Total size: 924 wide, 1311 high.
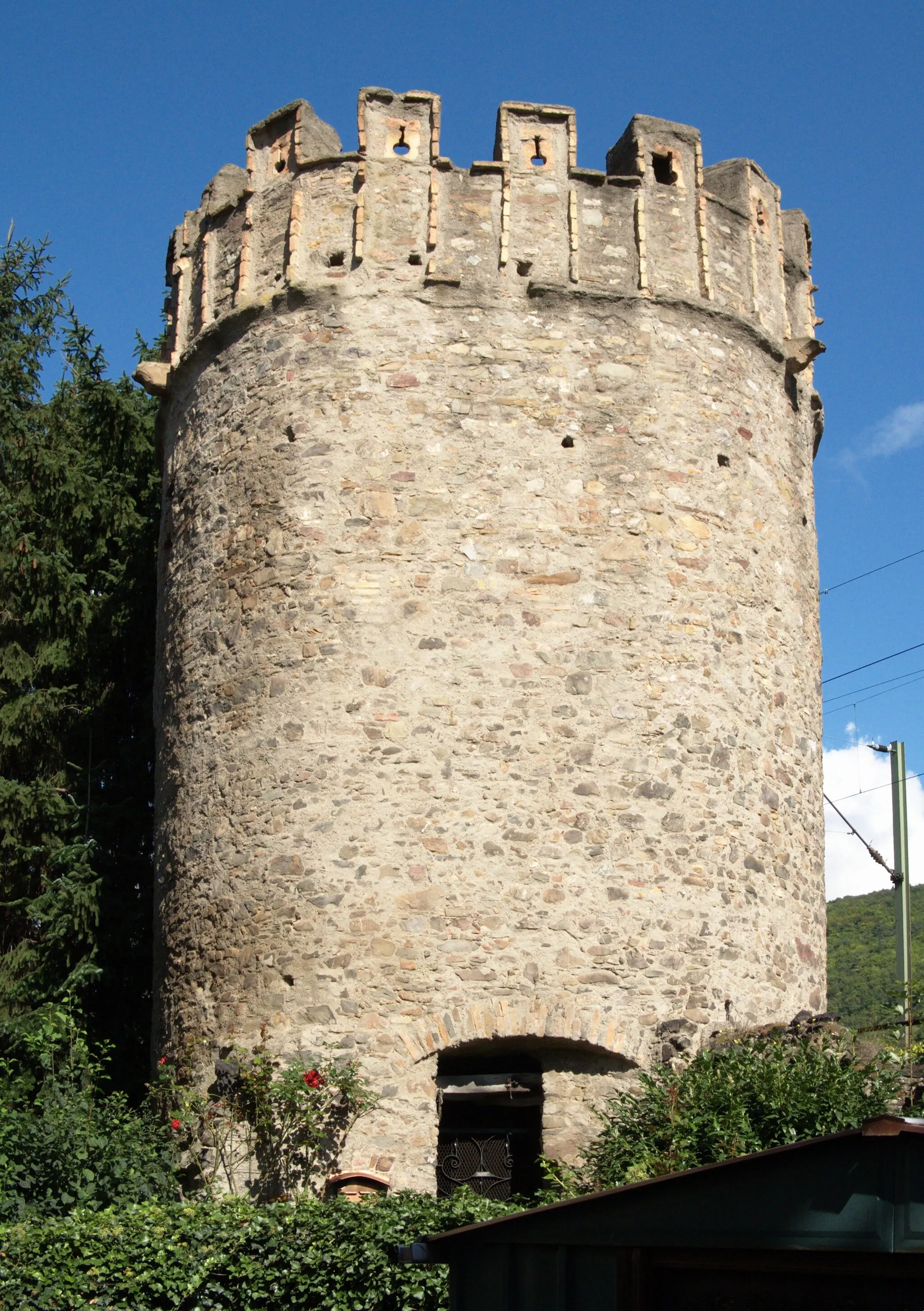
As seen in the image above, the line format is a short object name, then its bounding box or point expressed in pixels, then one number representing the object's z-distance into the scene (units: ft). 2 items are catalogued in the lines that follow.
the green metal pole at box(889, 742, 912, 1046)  46.44
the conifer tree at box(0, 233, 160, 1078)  43.78
